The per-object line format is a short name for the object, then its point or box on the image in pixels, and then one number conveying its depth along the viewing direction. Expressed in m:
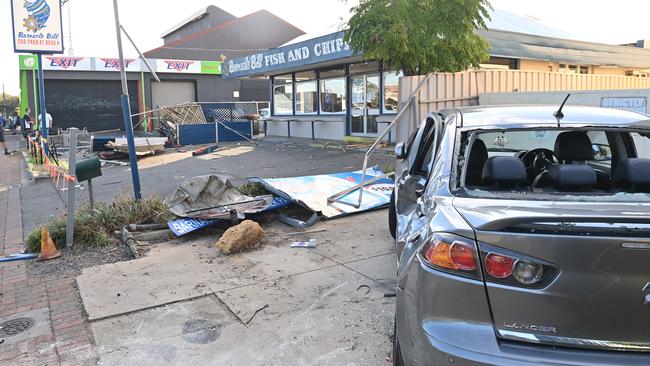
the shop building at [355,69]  15.55
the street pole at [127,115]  7.60
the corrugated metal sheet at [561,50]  14.27
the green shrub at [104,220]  6.35
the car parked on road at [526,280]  2.03
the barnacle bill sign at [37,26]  13.51
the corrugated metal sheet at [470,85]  10.59
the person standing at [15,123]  40.83
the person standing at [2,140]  21.82
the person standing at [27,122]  27.19
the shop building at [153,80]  32.44
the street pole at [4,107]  53.26
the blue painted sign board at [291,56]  15.10
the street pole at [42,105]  14.24
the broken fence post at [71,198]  6.13
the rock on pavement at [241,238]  5.87
